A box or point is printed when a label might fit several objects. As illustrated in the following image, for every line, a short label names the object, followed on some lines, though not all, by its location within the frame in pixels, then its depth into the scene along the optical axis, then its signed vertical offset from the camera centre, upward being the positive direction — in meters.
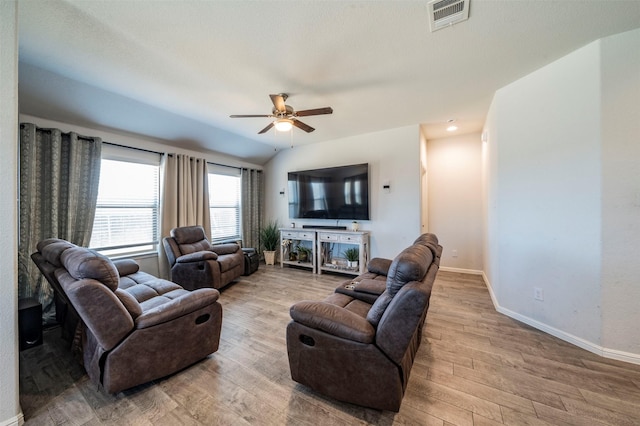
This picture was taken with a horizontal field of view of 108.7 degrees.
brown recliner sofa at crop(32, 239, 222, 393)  1.48 -0.80
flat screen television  4.42 +0.41
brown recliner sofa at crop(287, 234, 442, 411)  1.32 -0.81
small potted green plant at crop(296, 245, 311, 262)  4.96 -0.88
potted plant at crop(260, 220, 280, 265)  5.36 -0.69
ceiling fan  2.50 +1.16
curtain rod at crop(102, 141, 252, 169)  3.40 +1.06
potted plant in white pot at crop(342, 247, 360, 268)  4.34 -0.85
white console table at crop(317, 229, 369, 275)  4.23 -0.70
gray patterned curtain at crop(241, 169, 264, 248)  5.49 +0.17
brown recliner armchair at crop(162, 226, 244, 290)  3.42 -0.73
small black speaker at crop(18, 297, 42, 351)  2.08 -1.00
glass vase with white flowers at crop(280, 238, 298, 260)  5.05 -0.85
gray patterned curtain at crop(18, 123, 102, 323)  2.60 +0.28
